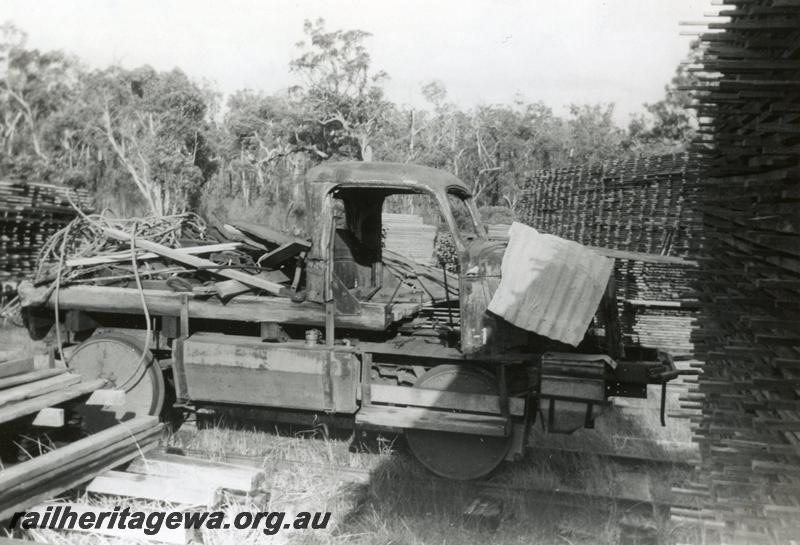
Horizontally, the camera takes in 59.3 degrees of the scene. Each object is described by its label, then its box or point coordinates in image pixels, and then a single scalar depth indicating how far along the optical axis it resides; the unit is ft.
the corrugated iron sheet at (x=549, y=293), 17.08
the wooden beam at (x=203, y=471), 15.70
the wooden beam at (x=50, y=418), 15.78
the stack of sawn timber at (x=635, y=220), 34.35
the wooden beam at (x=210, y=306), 19.27
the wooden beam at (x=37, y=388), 15.44
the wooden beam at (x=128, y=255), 22.39
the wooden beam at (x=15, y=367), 16.78
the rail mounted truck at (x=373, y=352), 18.42
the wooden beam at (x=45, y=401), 14.78
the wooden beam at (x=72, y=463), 13.29
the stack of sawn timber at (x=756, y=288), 9.25
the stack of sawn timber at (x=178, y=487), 14.44
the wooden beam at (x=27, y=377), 16.22
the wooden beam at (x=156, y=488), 15.21
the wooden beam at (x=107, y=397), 17.66
